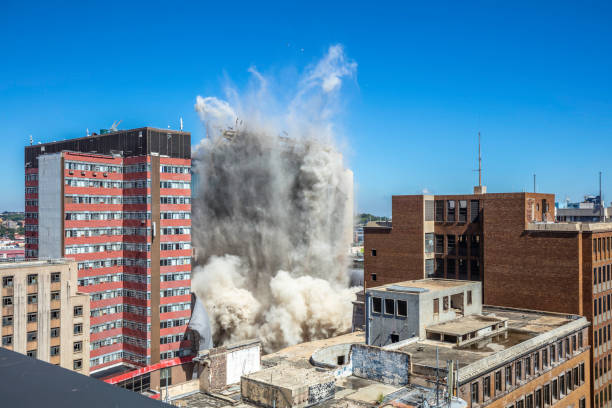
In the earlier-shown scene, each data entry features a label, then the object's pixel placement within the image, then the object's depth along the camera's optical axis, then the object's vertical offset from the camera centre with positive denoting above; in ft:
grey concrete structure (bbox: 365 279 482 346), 138.82 -23.73
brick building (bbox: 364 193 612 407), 173.06 -12.31
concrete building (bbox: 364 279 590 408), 114.01 -30.59
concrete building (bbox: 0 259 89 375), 172.96 -30.39
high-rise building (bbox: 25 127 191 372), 228.43 -5.99
